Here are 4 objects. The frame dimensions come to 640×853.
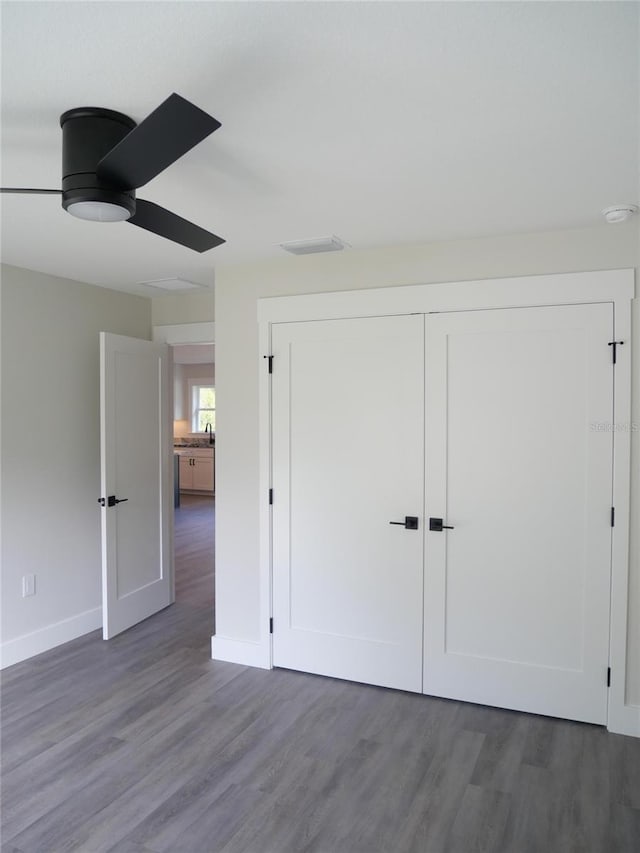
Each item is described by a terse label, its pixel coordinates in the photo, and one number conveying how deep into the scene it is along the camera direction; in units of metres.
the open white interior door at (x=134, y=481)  4.07
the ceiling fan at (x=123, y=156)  1.31
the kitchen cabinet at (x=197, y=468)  10.67
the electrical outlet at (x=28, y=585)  3.78
